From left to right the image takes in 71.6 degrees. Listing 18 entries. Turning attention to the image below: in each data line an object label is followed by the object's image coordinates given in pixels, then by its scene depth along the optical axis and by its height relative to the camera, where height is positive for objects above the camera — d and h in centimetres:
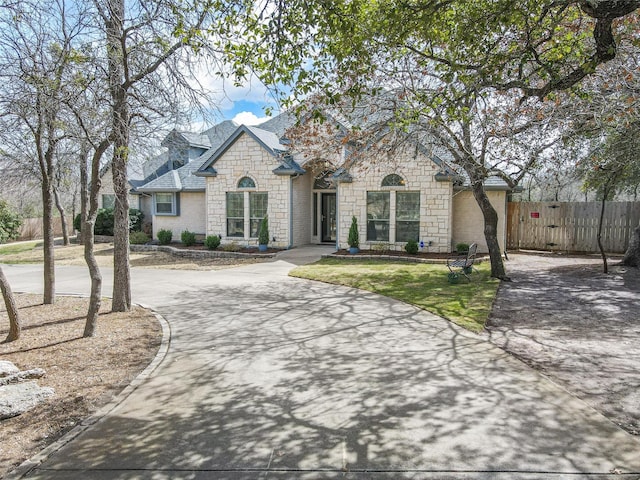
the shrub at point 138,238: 2215 -113
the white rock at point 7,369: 562 -199
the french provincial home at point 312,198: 1736 +83
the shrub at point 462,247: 1691 -108
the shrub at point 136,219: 2383 -19
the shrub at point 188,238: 2091 -104
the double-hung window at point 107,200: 2701 +94
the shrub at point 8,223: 2606 -53
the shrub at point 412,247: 1717 -110
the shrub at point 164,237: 2192 -104
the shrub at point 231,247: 1931 -134
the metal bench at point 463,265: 1202 -129
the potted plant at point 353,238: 1786 -81
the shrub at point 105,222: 2481 -38
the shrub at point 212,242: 1952 -112
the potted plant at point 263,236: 1884 -82
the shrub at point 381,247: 1800 -117
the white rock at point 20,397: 492 -212
